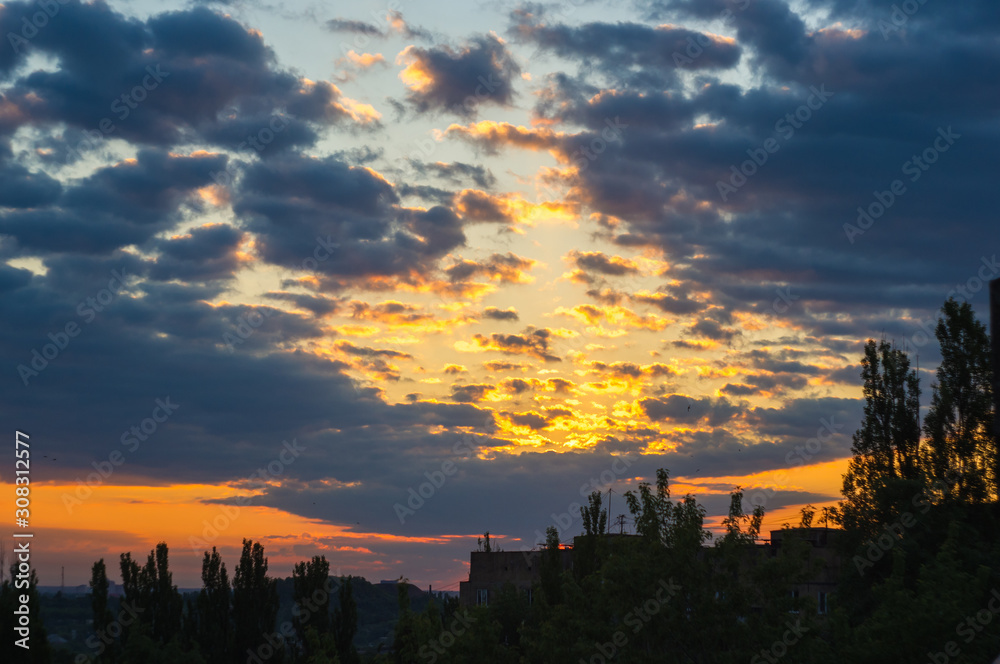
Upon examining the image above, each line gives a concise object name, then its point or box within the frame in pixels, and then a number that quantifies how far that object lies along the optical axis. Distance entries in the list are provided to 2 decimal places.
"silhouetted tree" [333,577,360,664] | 67.31
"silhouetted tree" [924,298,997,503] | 44.69
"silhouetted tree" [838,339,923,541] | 49.41
